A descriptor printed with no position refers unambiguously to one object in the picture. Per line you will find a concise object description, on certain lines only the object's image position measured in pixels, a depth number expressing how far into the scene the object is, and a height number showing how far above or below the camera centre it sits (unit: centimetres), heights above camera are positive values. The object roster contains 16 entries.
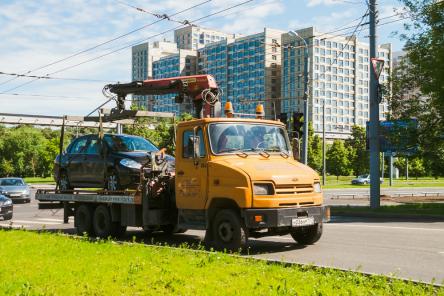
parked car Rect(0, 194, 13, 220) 1822 -133
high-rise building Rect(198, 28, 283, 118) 12562 +2278
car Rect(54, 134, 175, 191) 1247 +14
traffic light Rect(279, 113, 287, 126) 2056 +187
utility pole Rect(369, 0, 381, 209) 2256 +132
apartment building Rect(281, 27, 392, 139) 13462 +2115
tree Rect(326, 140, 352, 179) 8481 +161
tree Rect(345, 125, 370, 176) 8212 +268
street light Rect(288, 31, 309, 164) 2593 +333
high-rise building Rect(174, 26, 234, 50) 16530 +3927
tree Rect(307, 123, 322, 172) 7879 +260
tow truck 954 -35
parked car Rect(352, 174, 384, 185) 6931 -146
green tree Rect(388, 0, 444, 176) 2091 +331
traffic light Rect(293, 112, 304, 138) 2138 +181
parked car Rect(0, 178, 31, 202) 3089 -132
